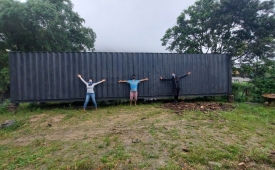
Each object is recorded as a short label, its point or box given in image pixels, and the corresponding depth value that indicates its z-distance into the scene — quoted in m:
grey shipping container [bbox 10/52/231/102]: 6.55
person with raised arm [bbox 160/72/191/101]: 7.46
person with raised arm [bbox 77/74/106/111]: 6.61
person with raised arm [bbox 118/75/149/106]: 7.11
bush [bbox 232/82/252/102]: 8.56
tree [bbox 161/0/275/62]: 11.50
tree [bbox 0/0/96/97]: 11.68
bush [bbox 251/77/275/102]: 8.12
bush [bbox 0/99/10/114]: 6.61
